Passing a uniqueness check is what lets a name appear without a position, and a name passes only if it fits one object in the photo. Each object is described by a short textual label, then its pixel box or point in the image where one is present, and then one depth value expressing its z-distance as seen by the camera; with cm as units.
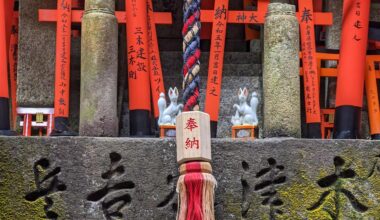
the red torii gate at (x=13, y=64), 991
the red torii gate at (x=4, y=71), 820
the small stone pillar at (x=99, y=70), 778
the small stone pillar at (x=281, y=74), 777
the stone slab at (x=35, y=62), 991
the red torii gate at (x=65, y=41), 864
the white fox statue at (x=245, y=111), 811
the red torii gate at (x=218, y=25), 891
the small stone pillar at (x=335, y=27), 1045
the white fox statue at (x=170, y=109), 803
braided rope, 684
